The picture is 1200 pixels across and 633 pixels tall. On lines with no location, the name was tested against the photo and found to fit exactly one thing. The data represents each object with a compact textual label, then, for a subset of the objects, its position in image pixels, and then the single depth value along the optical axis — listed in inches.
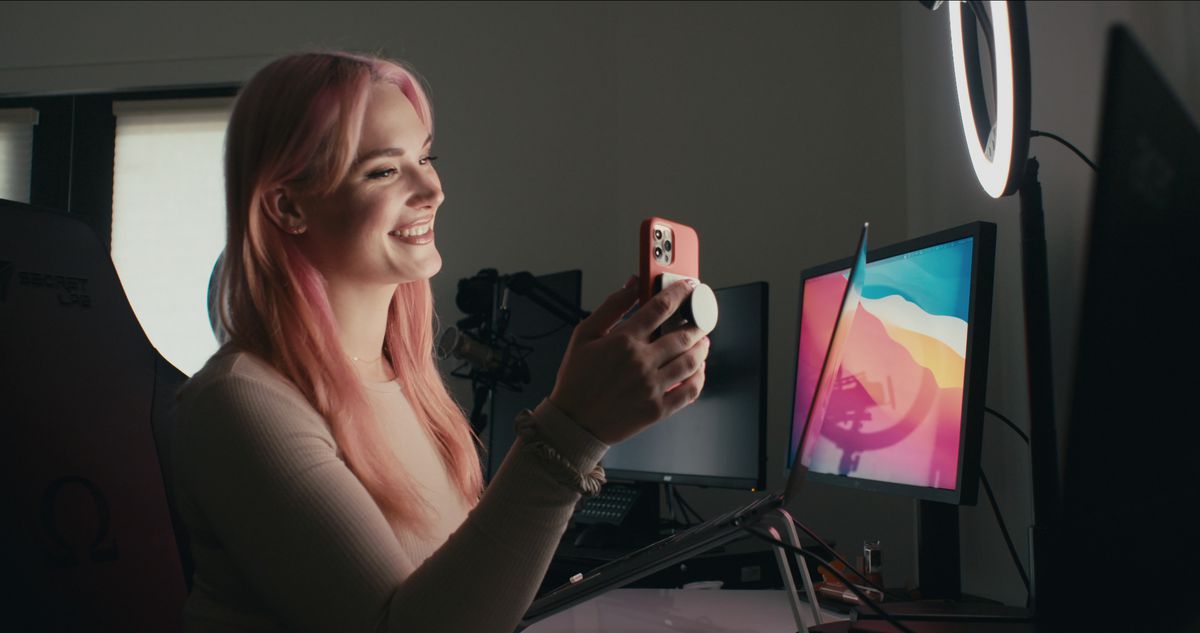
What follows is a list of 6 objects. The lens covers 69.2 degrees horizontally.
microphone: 74.3
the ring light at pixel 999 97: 29.1
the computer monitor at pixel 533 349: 75.9
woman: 27.6
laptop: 25.9
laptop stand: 36.4
